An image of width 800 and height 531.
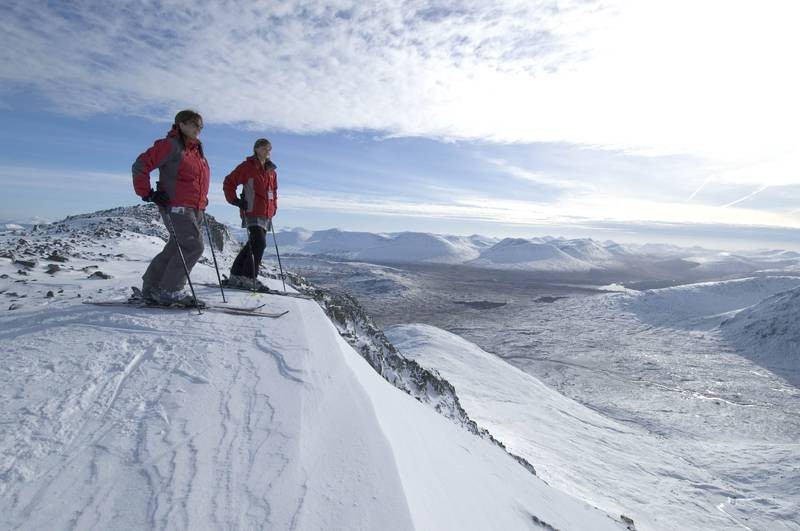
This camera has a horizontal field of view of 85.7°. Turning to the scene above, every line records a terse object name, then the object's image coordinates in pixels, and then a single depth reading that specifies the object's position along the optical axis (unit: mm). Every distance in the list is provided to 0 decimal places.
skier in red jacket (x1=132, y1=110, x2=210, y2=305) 4711
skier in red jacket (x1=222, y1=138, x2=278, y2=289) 6980
